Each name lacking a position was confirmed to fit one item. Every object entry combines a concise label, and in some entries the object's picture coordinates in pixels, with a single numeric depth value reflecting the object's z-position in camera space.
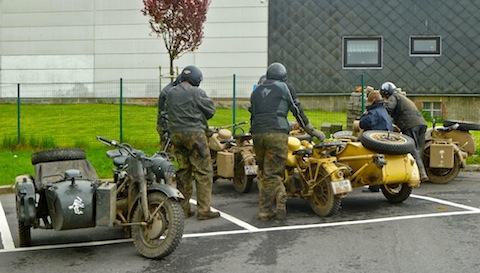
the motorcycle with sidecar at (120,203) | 6.86
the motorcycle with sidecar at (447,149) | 11.66
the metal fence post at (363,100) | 16.33
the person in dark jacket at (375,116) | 10.38
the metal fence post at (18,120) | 16.51
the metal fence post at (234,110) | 17.32
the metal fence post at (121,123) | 16.81
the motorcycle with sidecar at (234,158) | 10.66
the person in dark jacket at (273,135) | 8.84
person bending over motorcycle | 11.57
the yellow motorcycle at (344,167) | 8.84
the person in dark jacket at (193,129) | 8.75
